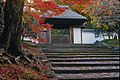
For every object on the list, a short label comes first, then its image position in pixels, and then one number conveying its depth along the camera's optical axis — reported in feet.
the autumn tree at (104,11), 37.65
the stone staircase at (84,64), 15.66
